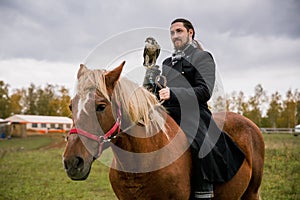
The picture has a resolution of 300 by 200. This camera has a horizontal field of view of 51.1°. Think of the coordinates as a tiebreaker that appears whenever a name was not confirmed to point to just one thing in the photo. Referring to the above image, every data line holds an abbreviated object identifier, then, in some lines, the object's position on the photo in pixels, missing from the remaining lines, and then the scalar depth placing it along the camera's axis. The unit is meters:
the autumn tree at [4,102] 65.00
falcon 3.96
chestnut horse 2.78
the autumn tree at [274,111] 69.19
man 3.71
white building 56.11
